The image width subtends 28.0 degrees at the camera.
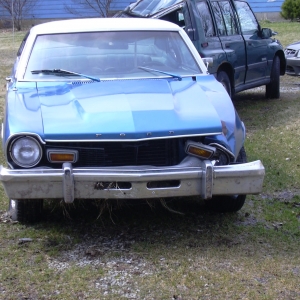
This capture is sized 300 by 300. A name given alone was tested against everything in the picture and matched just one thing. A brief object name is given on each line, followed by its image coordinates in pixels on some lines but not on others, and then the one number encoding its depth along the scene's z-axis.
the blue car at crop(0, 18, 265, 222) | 3.93
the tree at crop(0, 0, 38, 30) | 23.97
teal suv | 8.28
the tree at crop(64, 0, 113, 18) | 22.95
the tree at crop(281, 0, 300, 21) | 22.92
